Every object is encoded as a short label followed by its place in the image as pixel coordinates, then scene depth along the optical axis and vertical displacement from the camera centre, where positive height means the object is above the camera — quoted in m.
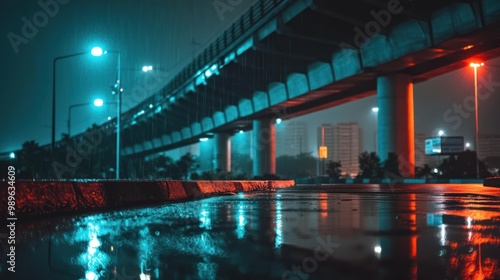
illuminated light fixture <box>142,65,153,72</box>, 46.83 +8.50
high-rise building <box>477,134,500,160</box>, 184.26 +9.18
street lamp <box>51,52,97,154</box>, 35.88 +5.19
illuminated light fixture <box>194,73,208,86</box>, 63.34 +10.27
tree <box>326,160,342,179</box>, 74.12 +0.73
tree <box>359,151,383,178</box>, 51.12 +0.87
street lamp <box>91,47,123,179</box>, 42.91 +5.95
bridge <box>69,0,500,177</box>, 36.23 +9.24
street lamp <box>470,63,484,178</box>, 60.03 +7.61
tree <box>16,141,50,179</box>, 58.47 +1.87
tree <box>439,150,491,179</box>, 65.86 +1.03
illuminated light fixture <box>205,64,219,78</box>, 58.94 +10.55
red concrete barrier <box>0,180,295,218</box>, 8.79 -0.36
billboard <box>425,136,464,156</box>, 77.69 +3.78
